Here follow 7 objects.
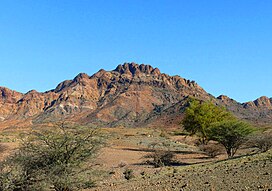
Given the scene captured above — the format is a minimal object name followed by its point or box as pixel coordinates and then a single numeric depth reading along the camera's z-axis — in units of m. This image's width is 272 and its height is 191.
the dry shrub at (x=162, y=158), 31.42
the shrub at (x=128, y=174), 22.49
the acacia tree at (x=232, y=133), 33.53
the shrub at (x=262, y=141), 32.31
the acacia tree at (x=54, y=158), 15.73
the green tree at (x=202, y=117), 49.12
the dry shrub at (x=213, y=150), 37.09
